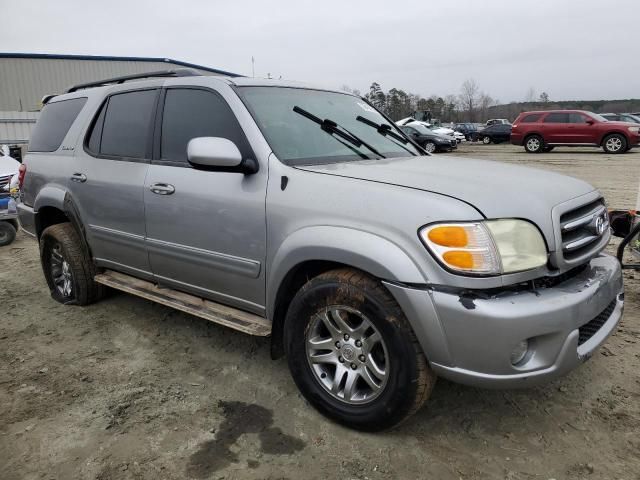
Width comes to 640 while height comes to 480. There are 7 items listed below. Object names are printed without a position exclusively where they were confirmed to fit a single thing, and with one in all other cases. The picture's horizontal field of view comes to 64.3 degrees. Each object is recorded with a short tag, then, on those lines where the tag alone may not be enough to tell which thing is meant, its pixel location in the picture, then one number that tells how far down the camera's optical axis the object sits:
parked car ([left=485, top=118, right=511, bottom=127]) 31.91
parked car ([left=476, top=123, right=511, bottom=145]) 30.22
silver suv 2.19
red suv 18.91
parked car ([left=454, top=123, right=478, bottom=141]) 37.18
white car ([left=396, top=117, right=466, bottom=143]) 29.27
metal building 29.52
